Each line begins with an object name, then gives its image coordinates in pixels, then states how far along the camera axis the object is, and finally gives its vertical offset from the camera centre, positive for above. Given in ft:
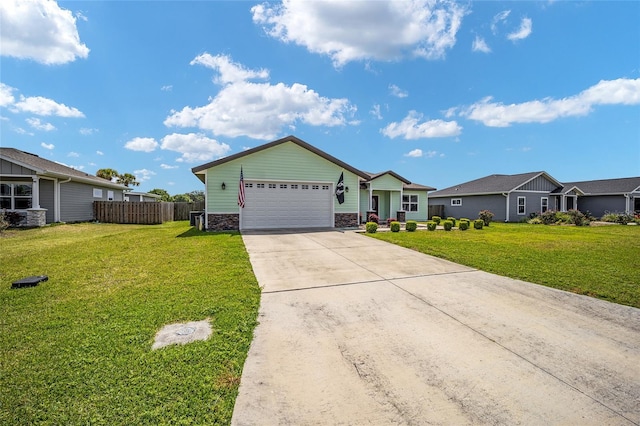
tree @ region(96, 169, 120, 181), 107.14 +14.39
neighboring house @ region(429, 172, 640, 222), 77.05 +4.12
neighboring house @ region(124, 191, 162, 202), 91.35 +5.04
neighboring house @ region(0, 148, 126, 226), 48.19 +4.00
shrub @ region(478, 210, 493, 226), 59.41 -1.48
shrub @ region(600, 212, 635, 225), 71.15 -2.17
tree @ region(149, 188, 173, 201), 140.48 +9.49
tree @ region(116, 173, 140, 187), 116.61 +13.49
